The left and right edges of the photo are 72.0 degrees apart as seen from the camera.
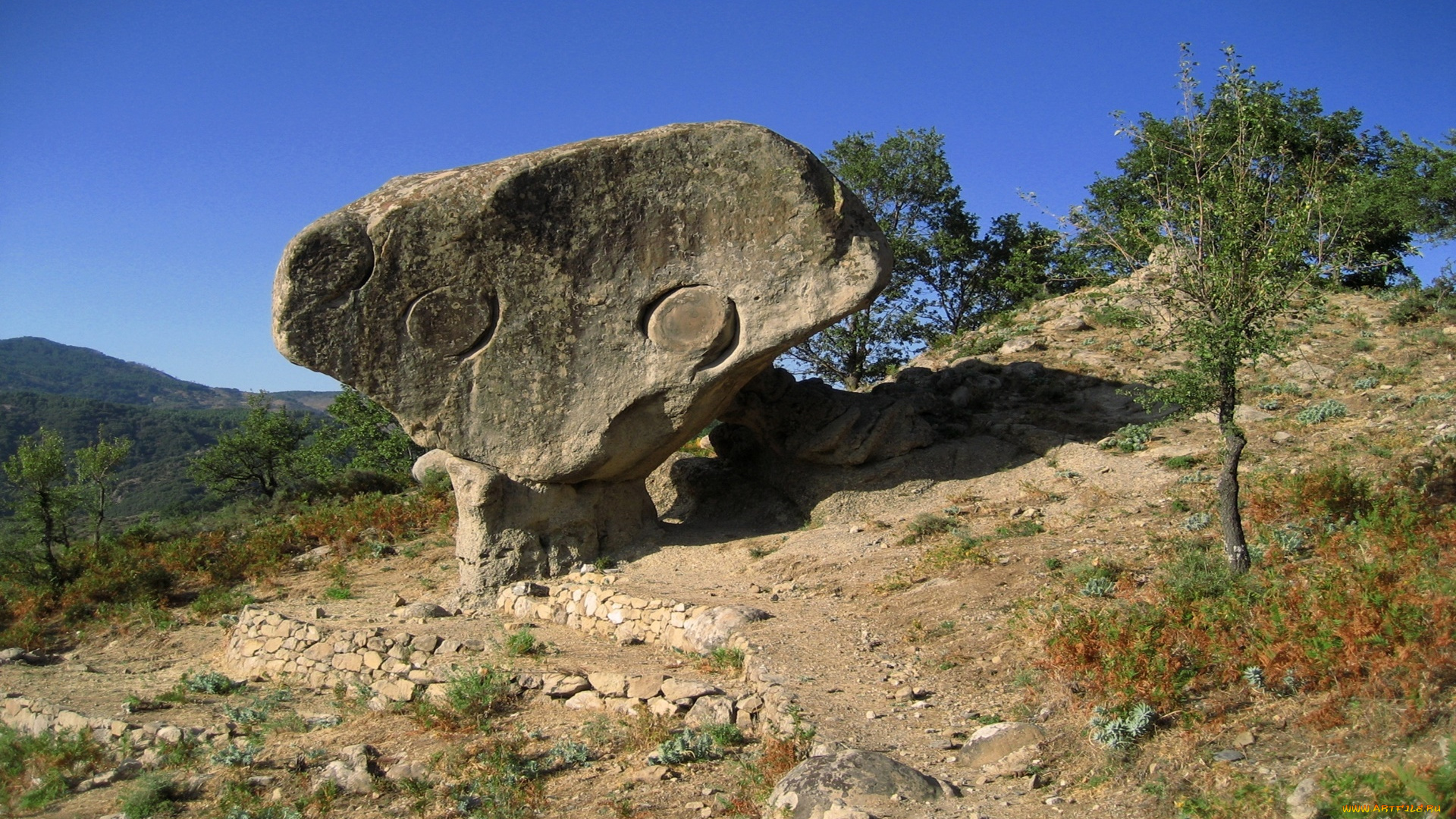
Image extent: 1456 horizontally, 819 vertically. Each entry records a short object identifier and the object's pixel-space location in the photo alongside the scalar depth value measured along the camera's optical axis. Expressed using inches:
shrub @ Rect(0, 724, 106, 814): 332.2
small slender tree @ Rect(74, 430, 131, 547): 681.0
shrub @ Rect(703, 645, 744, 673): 378.3
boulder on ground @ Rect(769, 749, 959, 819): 250.4
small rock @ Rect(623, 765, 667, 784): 299.1
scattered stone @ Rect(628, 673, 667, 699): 355.9
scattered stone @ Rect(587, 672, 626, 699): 365.4
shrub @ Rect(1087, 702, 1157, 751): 263.0
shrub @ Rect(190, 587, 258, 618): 568.1
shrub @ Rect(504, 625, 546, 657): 424.2
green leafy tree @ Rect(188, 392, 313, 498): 1082.7
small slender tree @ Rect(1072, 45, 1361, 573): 356.2
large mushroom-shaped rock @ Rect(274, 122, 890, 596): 465.4
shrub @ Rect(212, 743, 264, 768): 328.8
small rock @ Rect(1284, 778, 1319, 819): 213.6
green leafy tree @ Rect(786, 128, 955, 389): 966.4
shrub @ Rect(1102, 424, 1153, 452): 548.4
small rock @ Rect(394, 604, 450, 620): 495.2
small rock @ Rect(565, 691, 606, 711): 364.8
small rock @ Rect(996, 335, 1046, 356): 764.0
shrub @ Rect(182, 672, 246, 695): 427.8
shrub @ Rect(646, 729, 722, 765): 306.8
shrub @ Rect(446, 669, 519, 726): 357.1
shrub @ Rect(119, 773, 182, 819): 301.9
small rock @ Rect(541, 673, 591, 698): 373.4
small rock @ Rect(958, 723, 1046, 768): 278.7
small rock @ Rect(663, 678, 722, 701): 346.6
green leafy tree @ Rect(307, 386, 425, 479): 1111.0
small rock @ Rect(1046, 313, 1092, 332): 805.2
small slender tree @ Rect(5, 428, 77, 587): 650.2
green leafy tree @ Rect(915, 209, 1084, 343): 1019.9
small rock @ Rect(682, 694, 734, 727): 330.7
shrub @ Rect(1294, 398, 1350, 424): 553.3
